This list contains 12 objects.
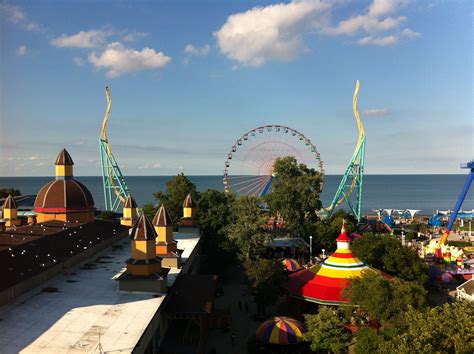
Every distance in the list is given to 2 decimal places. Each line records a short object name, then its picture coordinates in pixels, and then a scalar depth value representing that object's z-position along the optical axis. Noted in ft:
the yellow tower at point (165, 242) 104.58
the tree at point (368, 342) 66.41
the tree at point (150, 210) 193.65
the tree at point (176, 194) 185.78
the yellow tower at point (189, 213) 154.10
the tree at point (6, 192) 285.02
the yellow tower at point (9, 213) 132.46
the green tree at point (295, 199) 178.40
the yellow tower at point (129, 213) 151.43
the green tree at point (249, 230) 136.15
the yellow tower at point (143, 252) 82.84
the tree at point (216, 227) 142.00
